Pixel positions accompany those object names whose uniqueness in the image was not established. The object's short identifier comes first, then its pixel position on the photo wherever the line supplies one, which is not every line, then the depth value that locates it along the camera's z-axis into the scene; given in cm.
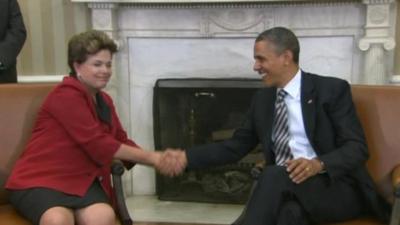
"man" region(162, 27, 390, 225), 194
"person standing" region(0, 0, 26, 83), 274
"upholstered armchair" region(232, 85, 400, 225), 222
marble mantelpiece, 321
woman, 198
